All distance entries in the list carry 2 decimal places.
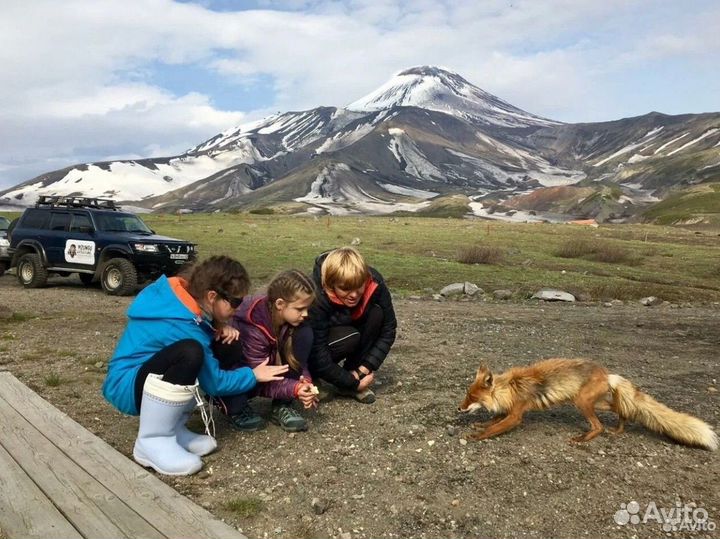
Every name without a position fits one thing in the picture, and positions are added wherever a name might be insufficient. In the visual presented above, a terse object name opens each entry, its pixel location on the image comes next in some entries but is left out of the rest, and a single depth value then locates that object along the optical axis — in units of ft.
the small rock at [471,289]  49.67
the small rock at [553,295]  47.78
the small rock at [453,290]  49.85
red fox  15.84
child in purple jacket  15.69
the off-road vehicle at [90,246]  47.11
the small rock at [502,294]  49.12
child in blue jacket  13.32
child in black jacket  16.85
